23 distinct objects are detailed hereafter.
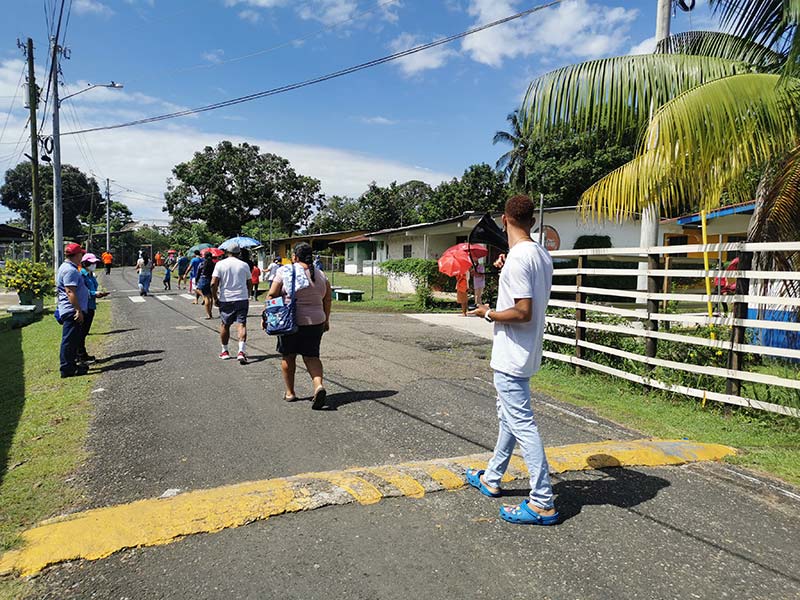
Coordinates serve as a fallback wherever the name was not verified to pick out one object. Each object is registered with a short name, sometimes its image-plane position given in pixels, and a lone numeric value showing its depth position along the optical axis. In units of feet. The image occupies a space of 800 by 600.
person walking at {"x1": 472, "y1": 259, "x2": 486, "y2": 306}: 53.47
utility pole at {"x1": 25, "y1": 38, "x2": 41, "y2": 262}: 76.23
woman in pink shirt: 19.33
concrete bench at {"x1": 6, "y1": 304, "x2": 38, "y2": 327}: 42.47
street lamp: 62.28
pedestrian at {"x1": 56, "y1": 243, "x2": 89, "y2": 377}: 23.21
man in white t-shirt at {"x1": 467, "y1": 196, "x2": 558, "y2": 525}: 10.76
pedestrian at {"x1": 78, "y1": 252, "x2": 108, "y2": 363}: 26.81
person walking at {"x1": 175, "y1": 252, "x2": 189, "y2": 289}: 74.95
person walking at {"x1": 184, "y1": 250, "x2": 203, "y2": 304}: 52.48
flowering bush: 48.62
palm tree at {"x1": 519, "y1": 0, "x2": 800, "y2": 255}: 17.94
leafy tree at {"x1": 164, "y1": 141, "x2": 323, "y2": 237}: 171.01
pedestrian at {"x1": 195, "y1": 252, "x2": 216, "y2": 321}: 45.93
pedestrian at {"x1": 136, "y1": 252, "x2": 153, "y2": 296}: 69.26
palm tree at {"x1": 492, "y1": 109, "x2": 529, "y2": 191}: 136.26
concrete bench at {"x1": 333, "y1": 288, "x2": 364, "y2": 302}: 66.80
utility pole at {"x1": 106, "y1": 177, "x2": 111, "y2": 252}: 168.14
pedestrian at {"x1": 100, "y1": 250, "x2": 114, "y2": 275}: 108.65
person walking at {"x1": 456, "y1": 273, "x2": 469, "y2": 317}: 52.16
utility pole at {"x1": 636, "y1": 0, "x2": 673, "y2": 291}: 31.24
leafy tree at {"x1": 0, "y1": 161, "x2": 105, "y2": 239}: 206.59
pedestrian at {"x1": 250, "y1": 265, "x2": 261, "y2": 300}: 52.54
